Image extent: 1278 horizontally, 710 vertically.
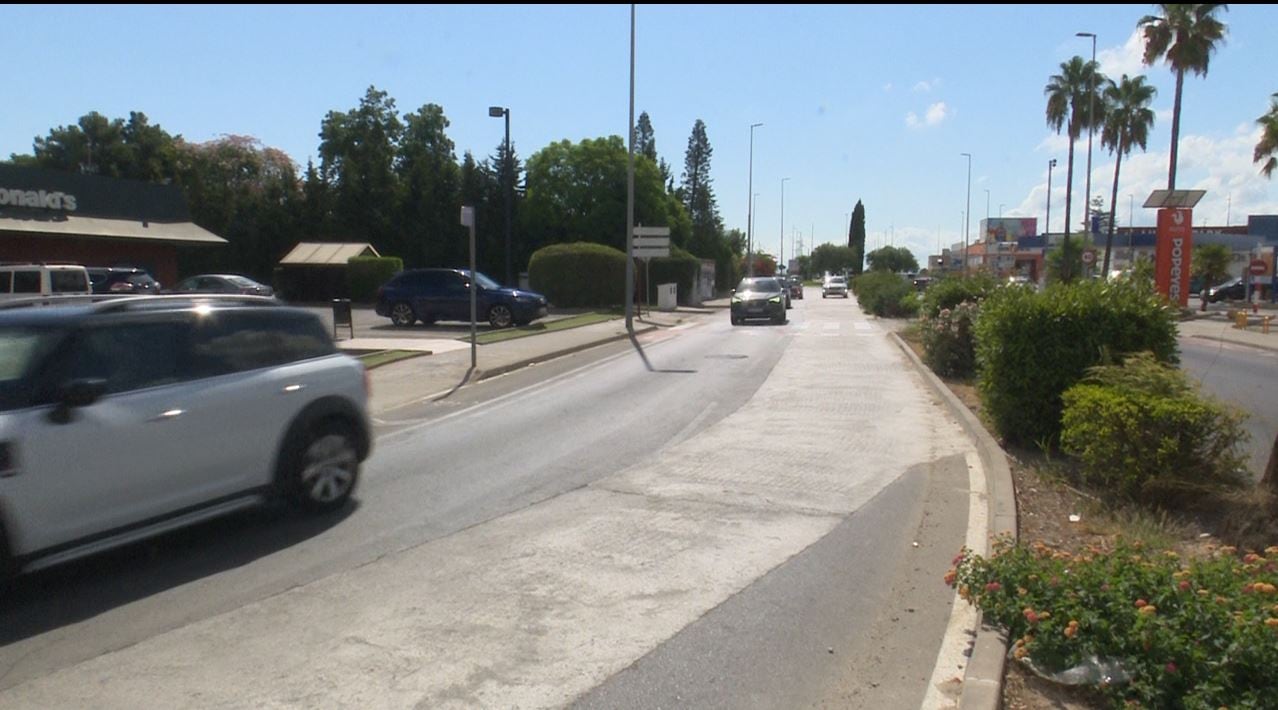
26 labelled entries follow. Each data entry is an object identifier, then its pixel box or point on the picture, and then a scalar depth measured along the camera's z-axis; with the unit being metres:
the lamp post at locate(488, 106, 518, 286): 32.19
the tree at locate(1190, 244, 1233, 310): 48.22
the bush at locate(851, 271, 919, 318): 37.72
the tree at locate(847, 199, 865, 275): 140.50
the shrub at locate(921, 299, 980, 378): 17.84
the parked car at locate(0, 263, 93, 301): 23.95
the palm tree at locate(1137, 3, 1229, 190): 41.03
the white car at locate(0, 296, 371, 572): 6.07
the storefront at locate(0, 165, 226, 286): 33.38
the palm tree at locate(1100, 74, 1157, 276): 55.28
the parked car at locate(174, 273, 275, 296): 33.63
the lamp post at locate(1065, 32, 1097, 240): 46.84
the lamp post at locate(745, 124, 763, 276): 67.21
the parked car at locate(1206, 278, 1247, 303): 56.98
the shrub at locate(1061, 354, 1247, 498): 7.89
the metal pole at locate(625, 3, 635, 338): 30.81
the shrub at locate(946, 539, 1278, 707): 4.21
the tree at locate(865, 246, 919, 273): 128.80
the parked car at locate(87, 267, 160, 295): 28.59
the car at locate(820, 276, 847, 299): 68.25
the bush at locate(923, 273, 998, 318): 19.19
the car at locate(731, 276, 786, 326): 34.75
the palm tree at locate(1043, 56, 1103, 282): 56.12
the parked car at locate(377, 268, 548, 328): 29.72
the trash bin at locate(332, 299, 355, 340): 24.66
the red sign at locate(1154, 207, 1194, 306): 37.25
